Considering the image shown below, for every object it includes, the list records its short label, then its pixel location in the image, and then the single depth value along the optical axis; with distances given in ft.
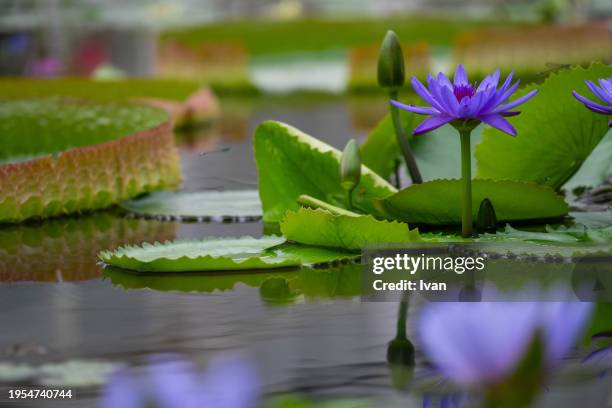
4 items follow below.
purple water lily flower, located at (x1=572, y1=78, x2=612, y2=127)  8.60
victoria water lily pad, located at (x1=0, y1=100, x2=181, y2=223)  9.71
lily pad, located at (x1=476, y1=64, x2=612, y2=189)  9.00
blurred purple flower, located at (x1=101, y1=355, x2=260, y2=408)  7.13
